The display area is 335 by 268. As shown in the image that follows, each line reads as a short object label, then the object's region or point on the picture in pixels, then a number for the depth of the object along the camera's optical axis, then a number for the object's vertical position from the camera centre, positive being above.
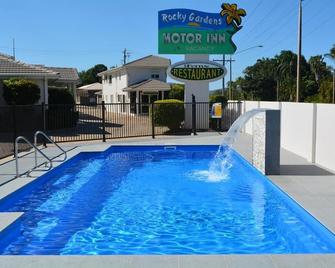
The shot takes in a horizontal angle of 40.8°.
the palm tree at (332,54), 67.44 +7.47
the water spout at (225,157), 11.55 -1.75
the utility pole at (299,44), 28.42 +3.75
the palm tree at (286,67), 89.28 +7.32
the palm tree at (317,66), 85.50 +7.13
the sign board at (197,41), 21.88 +3.07
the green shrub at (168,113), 21.70 -0.44
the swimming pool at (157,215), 6.37 -1.96
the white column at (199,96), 22.61 +0.37
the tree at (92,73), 107.69 +7.94
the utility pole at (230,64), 52.02 +4.54
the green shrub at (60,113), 23.38 -0.44
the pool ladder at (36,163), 9.79 -1.51
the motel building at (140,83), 42.62 +2.13
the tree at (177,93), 39.25 +0.95
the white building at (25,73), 22.30 +1.60
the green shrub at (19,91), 22.05 +0.67
